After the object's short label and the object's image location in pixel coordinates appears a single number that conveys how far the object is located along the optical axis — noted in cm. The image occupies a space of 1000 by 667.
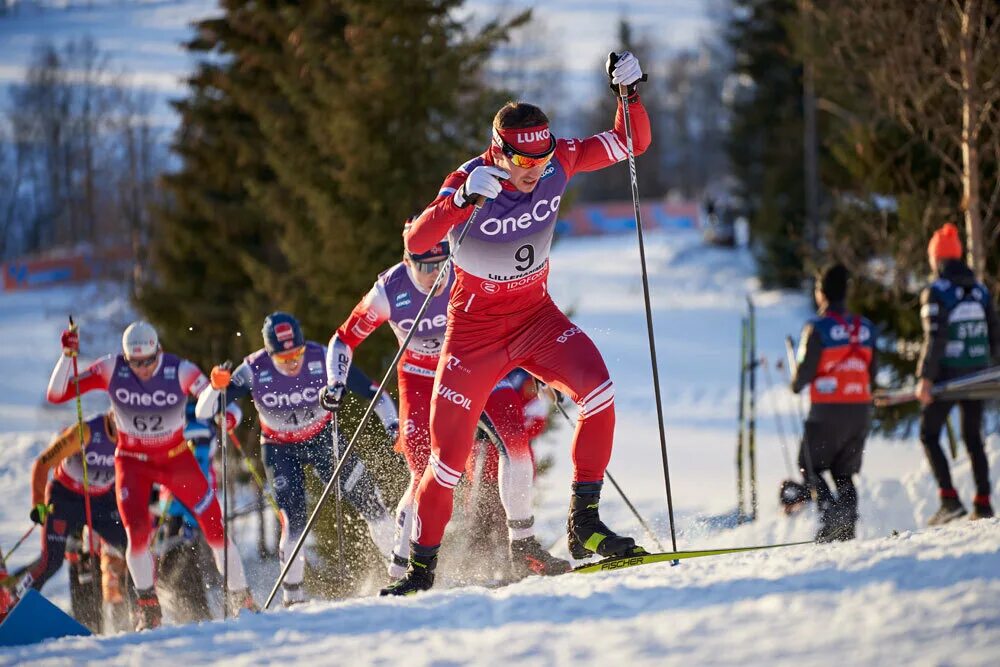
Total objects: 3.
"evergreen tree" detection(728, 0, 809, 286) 6300
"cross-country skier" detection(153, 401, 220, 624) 2103
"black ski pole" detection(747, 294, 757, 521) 2450
